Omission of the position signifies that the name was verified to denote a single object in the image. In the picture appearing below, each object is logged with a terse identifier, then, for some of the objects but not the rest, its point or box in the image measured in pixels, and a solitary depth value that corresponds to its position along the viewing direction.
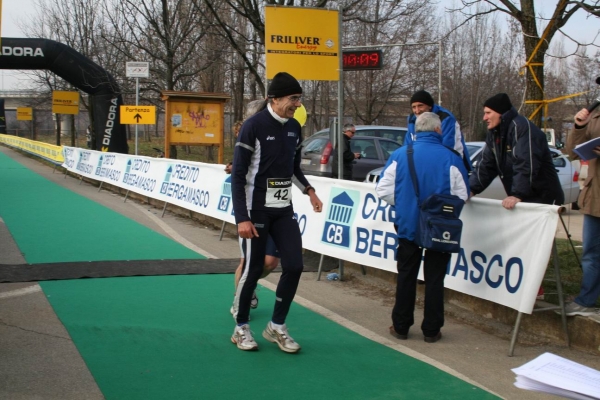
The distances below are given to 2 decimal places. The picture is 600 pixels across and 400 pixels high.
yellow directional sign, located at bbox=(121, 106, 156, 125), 20.30
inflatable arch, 23.56
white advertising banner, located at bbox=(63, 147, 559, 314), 5.60
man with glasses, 5.30
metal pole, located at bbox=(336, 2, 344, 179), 8.23
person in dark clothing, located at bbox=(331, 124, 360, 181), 13.79
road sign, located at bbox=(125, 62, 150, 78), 18.72
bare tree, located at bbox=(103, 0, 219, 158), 24.17
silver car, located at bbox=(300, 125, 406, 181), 16.69
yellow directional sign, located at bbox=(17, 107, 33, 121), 62.59
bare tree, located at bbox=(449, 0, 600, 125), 9.25
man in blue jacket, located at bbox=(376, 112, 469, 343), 5.73
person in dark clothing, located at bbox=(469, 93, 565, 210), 5.94
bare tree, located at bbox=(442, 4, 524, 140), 39.72
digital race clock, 8.48
